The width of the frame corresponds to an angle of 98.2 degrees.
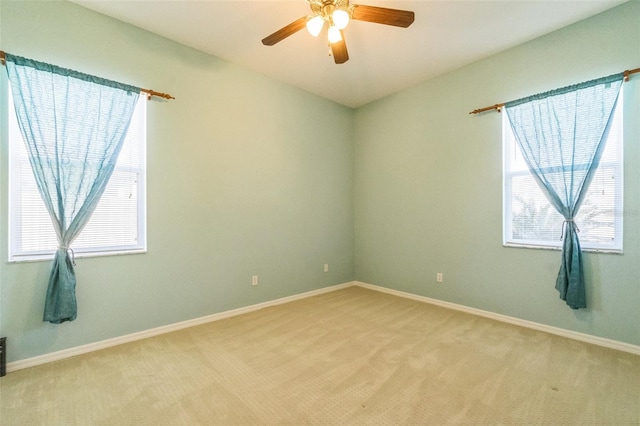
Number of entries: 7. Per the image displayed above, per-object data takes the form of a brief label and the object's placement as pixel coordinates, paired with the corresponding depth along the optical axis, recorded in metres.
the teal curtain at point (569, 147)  2.40
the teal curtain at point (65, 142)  2.06
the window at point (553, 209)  2.39
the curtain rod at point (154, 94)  2.58
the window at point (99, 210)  2.07
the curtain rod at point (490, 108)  2.98
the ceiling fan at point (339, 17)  1.81
